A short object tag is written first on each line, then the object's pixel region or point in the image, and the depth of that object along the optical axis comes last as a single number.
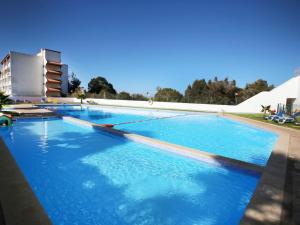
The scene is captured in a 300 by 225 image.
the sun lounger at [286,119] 11.73
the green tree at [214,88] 43.75
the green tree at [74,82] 54.66
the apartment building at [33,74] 42.06
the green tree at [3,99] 11.95
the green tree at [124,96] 32.53
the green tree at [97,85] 59.38
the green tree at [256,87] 40.35
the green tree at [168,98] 26.87
